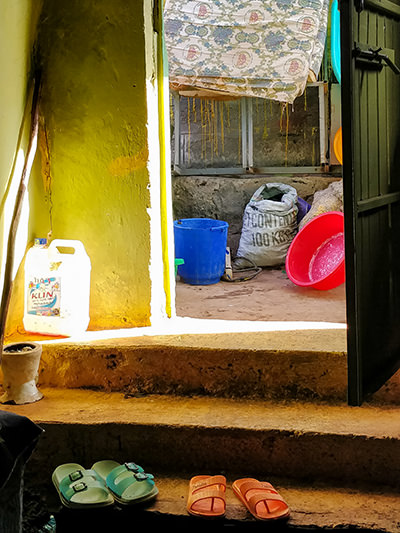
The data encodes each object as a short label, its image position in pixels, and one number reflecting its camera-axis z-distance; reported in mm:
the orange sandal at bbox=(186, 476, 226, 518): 2326
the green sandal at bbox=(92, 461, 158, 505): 2404
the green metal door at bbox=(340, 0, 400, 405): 2338
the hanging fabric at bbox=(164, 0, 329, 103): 5656
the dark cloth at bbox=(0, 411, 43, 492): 1525
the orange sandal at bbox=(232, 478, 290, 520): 2297
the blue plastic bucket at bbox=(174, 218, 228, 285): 5418
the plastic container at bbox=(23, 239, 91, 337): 3344
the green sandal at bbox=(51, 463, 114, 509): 2383
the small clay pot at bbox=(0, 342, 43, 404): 2896
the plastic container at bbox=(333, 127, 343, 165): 6434
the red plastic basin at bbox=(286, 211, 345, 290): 5266
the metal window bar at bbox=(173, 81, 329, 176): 6551
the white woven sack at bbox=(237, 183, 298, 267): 5980
